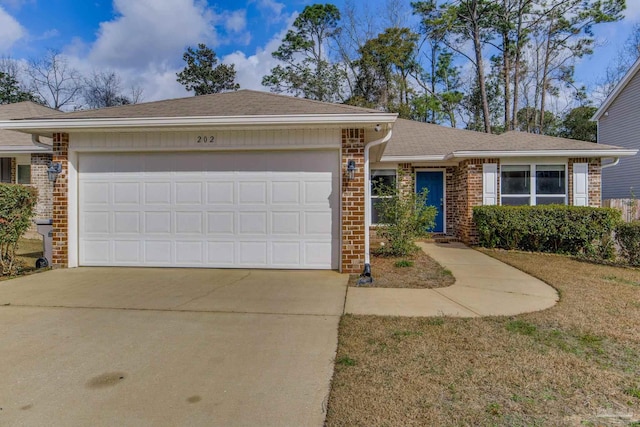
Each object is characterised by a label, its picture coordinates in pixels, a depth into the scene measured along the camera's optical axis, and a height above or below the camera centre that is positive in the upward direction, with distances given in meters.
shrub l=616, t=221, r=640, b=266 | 7.91 -0.63
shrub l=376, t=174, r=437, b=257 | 8.77 -0.19
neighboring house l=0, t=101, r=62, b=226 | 11.75 +1.51
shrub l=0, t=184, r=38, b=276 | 6.64 -0.09
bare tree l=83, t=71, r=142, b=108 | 30.53 +9.81
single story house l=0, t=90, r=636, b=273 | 6.93 +0.46
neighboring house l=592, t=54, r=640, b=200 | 15.70 +3.62
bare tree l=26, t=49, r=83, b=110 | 28.50 +10.15
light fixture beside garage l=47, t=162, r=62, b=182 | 7.25 +0.77
